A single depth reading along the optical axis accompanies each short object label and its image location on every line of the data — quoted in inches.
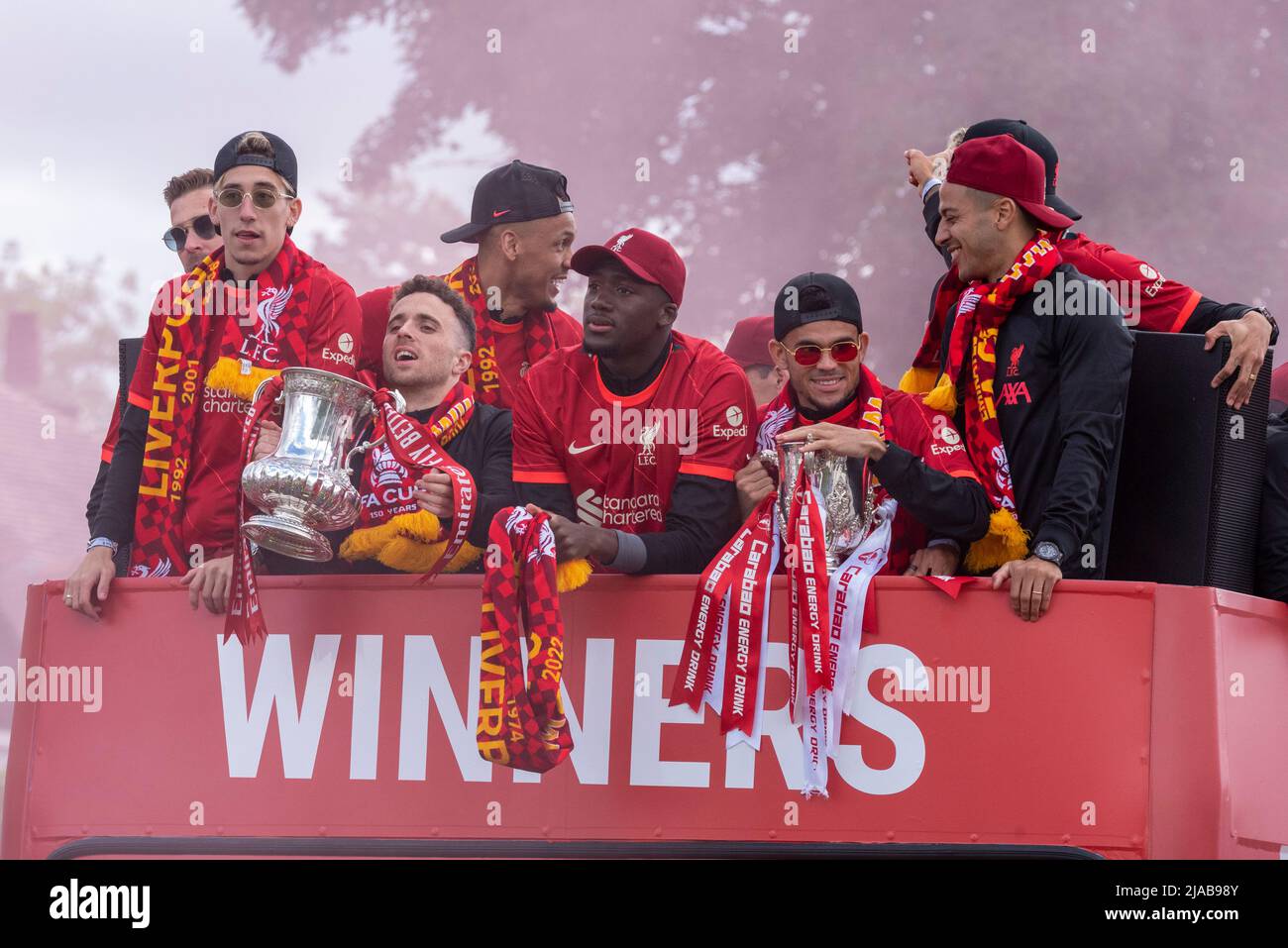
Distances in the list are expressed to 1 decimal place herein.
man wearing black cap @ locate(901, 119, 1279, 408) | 203.8
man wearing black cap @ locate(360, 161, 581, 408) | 248.7
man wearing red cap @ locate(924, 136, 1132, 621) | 176.1
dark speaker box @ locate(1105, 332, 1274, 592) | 183.0
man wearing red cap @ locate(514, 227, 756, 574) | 191.8
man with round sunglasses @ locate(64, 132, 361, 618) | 210.1
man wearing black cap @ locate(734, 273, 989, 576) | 182.2
